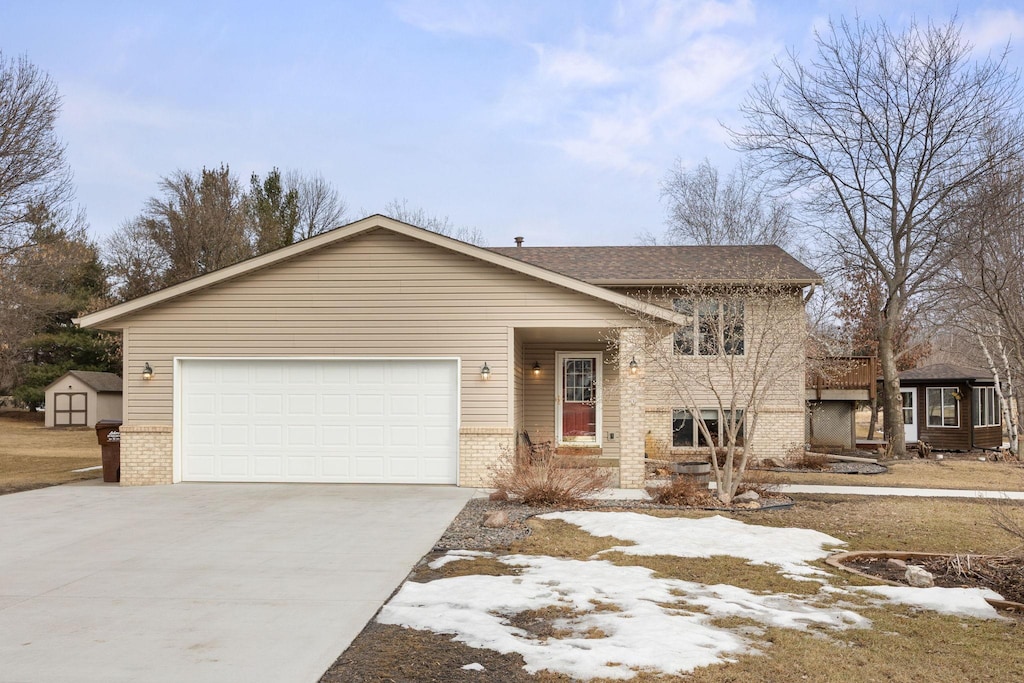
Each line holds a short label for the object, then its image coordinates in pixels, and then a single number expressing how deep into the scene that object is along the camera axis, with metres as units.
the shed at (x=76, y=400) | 33.31
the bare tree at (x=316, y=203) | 44.47
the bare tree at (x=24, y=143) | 19.56
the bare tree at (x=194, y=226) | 35.41
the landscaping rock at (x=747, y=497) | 12.37
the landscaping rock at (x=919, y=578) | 7.11
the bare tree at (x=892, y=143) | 21.66
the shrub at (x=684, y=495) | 12.10
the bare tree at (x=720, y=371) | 17.17
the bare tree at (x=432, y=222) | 40.34
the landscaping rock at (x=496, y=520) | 10.14
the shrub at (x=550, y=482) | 11.88
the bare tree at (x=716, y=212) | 36.88
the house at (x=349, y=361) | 14.16
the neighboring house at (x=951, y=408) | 27.44
